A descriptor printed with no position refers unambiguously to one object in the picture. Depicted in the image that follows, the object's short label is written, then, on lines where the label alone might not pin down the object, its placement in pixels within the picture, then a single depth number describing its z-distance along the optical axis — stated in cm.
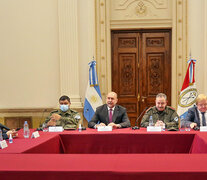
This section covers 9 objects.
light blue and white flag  525
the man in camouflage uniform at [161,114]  354
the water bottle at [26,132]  287
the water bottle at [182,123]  315
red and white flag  501
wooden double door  575
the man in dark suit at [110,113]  380
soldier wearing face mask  362
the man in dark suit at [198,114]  336
